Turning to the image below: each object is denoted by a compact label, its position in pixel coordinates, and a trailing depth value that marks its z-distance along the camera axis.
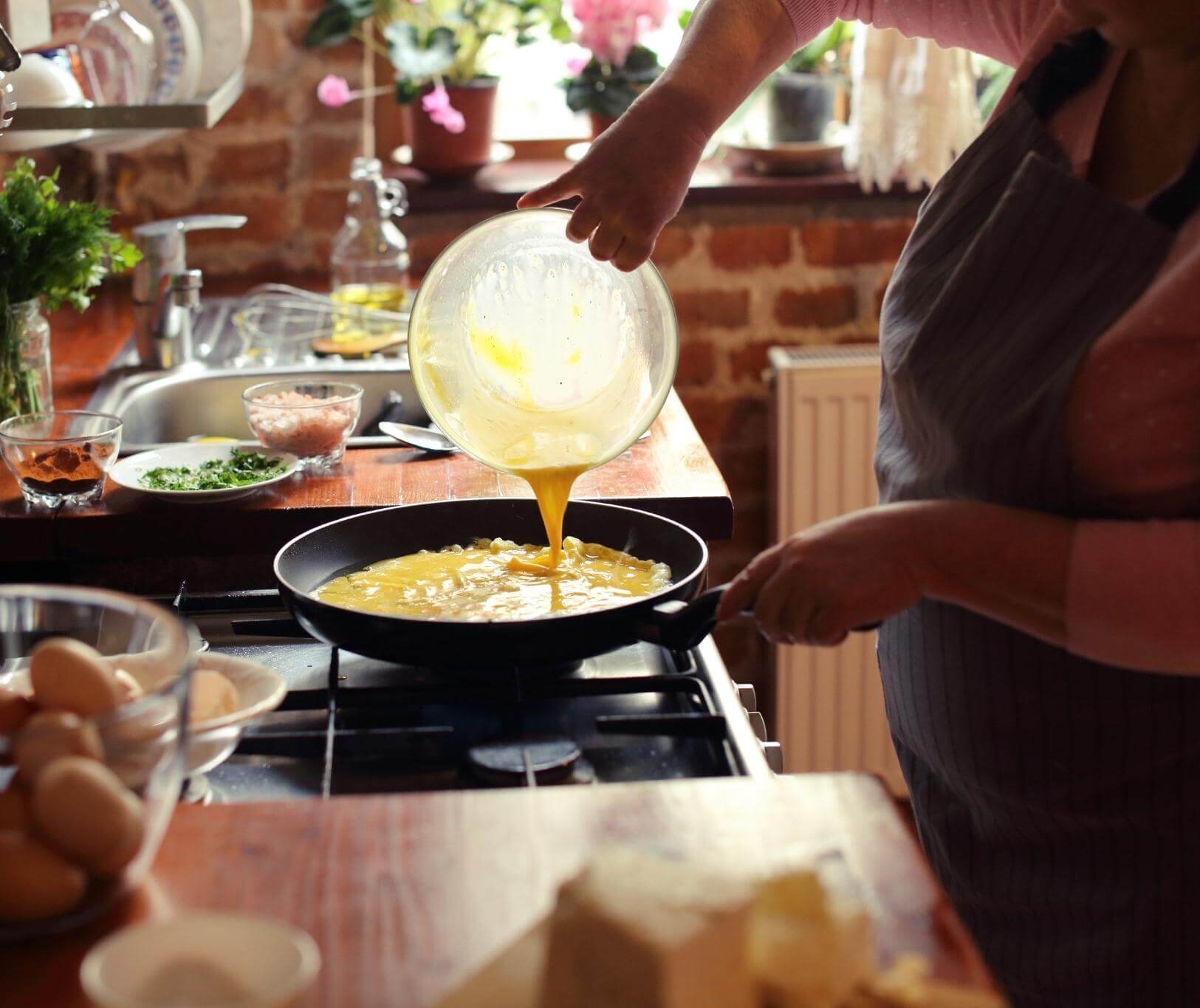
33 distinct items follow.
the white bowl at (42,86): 1.79
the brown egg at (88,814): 0.72
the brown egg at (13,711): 0.81
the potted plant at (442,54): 2.68
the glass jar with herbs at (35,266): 1.70
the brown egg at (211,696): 0.98
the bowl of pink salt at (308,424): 1.77
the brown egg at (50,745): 0.73
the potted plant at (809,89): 2.80
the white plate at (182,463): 1.64
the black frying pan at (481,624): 1.11
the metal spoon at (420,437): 1.87
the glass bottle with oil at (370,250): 2.51
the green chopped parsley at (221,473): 1.68
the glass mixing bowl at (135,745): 0.74
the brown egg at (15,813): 0.74
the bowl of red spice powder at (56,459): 1.62
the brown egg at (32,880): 0.73
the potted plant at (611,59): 2.66
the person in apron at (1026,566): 0.99
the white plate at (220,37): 2.48
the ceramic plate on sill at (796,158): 2.79
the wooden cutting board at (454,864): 0.73
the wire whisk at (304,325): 2.38
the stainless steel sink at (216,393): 2.18
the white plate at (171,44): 2.36
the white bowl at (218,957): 0.67
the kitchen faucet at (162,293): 2.23
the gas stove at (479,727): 1.03
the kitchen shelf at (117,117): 1.75
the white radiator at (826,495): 2.73
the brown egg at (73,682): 0.79
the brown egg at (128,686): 0.81
